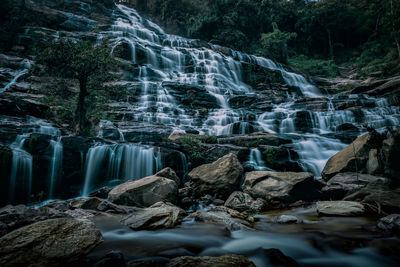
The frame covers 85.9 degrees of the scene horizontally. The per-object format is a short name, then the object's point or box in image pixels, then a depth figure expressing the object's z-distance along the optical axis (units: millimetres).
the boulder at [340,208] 4234
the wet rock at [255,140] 10648
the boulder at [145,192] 6059
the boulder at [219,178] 6949
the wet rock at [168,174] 7424
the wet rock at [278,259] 2486
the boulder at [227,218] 3908
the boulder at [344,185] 6017
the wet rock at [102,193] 7407
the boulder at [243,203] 5418
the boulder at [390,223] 3205
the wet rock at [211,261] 2174
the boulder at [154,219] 3859
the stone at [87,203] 5562
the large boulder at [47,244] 2268
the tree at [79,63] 10305
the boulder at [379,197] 4168
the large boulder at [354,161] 7031
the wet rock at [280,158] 9297
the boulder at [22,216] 3494
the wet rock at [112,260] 2463
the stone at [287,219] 4246
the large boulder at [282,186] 6086
